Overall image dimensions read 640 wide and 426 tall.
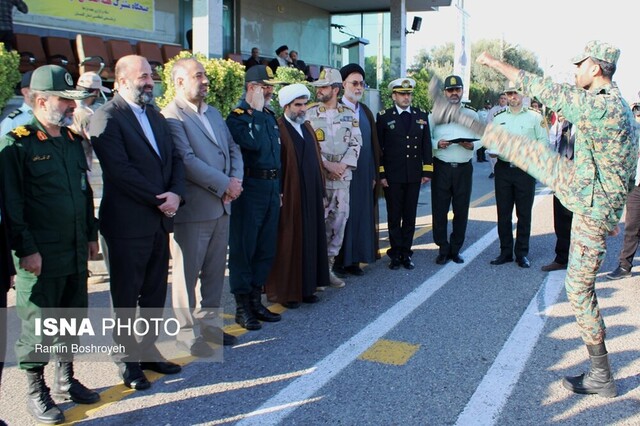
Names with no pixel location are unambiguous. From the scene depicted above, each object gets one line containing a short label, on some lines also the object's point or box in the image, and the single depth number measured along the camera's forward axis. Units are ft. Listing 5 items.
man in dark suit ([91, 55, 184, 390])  12.14
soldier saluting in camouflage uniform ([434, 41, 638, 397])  11.46
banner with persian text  46.16
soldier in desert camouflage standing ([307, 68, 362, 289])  19.36
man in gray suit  14.08
